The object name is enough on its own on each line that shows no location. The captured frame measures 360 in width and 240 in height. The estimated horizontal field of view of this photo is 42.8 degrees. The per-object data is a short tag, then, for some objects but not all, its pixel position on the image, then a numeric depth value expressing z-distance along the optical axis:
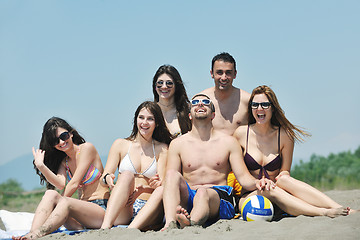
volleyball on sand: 6.37
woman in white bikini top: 6.75
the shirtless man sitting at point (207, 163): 6.52
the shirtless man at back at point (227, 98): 8.63
